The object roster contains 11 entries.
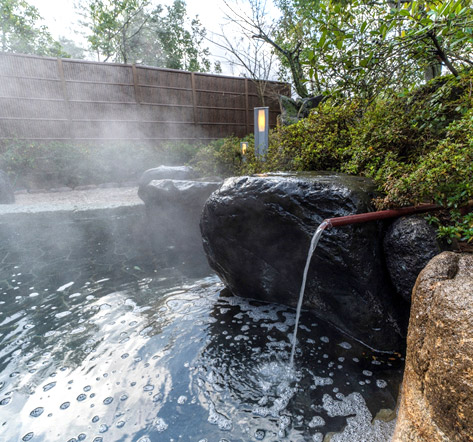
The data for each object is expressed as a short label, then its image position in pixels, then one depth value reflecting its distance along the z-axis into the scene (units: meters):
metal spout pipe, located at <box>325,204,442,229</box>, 1.86
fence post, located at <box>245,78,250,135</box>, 15.55
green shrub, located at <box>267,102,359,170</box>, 3.72
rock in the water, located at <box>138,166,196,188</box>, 8.15
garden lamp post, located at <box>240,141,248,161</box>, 7.84
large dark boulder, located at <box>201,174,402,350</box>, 2.22
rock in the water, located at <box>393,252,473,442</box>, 1.06
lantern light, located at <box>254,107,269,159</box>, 6.68
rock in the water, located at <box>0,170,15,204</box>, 8.10
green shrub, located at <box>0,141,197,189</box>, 9.73
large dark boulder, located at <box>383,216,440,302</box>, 1.99
